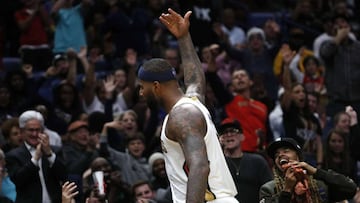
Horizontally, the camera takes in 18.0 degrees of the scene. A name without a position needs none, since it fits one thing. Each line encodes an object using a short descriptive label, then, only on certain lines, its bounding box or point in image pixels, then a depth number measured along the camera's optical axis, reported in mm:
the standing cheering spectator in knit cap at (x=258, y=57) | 18734
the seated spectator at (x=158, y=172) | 13906
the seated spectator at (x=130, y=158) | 13797
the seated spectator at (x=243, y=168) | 11164
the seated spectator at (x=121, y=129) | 14211
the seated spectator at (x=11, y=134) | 13547
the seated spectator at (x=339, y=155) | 14422
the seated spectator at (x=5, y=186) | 11820
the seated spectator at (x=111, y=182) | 12695
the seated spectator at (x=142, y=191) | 13066
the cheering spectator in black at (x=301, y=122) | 15023
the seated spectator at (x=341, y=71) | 17062
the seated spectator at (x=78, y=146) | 13620
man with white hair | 11914
